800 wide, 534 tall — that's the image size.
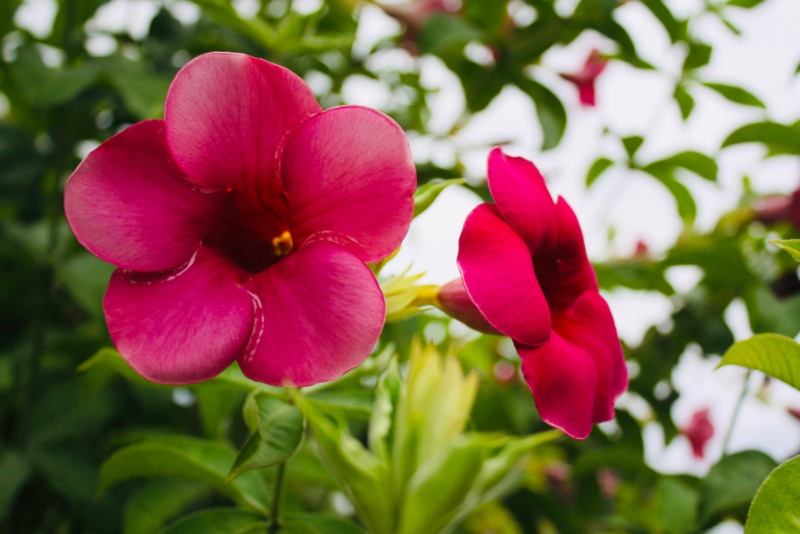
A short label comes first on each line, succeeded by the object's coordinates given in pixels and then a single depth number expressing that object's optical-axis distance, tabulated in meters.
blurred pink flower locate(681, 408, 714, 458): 1.56
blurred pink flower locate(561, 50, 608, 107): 1.27
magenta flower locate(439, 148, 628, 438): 0.24
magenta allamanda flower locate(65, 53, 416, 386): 0.23
